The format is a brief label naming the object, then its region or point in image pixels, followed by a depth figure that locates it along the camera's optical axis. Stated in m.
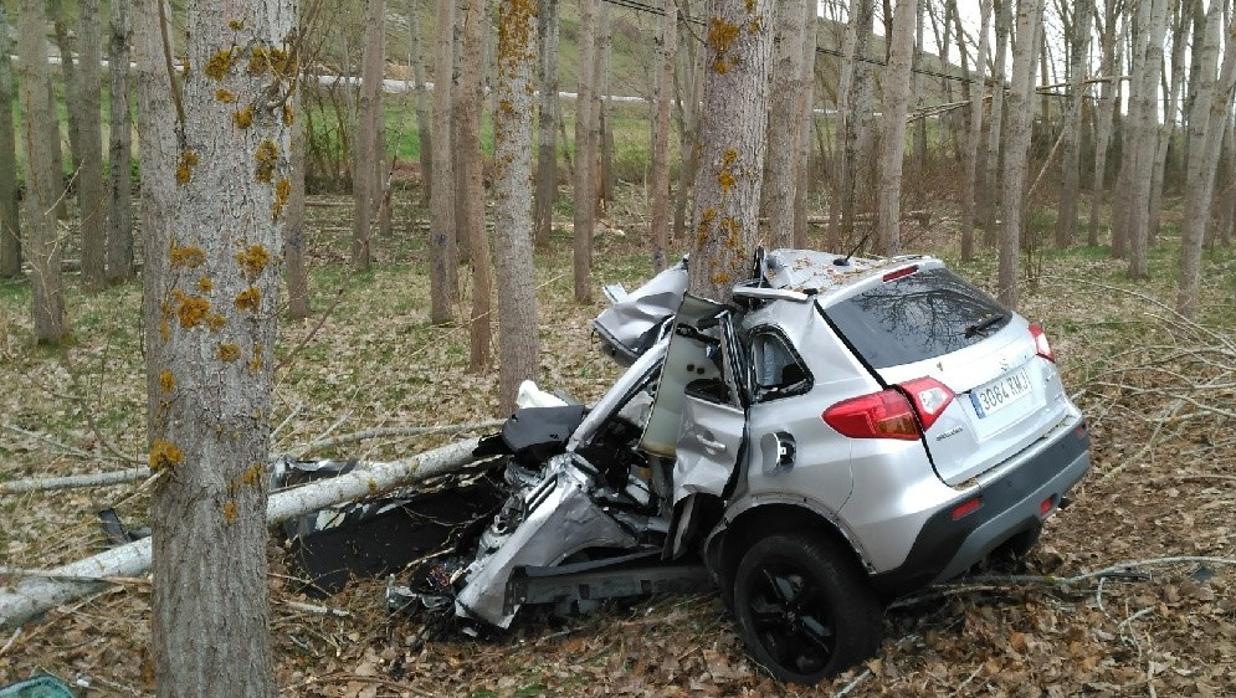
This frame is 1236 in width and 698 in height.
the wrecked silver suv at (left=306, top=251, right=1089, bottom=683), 4.01
